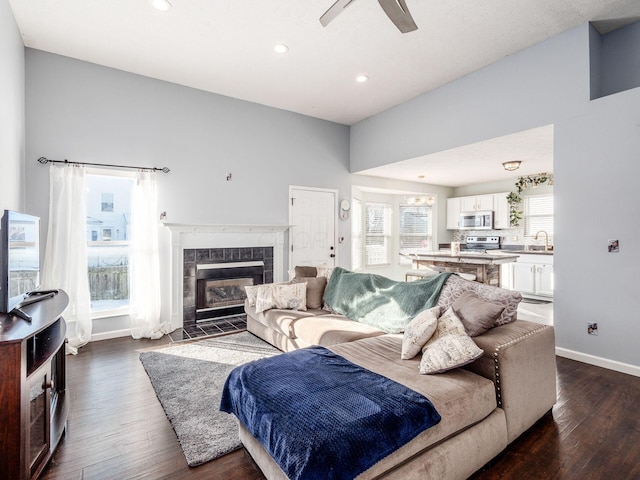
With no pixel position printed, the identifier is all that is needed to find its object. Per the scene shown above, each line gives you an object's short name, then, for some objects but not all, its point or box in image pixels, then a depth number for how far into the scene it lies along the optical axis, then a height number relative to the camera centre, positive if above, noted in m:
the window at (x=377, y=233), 7.64 +0.13
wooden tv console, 1.49 -0.75
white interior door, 5.64 +0.22
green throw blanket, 2.82 -0.56
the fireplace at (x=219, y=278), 4.61 -0.58
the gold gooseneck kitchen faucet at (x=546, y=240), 6.35 -0.02
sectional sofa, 1.58 -0.85
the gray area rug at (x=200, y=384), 2.05 -1.23
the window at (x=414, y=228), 8.02 +0.26
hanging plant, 6.71 +0.79
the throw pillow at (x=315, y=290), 3.92 -0.61
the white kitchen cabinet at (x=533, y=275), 6.05 -0.67
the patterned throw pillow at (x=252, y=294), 4.07 -0.68
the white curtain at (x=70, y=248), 3.67 -0.11
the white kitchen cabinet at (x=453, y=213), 8.09 +0.63
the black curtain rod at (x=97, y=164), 3.68 +0.88
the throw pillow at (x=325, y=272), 4.17 -0.42
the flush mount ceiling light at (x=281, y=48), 3.59 +2.08
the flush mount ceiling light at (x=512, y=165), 5.01 +1.12
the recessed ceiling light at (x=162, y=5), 2.91 +2.06
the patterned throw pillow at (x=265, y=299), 3.80 -0.69
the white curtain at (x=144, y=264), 4.11 -0.32
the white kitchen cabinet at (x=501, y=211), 7.12 +0.60
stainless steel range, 7.47 -0.12
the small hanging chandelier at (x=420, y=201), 7.32 +0.84
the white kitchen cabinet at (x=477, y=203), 7.42 +0.82
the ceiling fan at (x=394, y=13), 2.13 +1.49
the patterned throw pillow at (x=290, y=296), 3.82 -0.66
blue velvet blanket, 1.29 -0.78
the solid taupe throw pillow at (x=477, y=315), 2.15 -0.50
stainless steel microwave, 7.37 +0.42
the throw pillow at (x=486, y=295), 2.35 -0.42
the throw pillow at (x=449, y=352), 1.90 -0.66
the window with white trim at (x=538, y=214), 6.68 +0.51
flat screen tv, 1.79 -0.11
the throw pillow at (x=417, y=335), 2.15 -0.63
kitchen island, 5.09 -0.39
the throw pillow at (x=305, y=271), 4.24 -0.42
